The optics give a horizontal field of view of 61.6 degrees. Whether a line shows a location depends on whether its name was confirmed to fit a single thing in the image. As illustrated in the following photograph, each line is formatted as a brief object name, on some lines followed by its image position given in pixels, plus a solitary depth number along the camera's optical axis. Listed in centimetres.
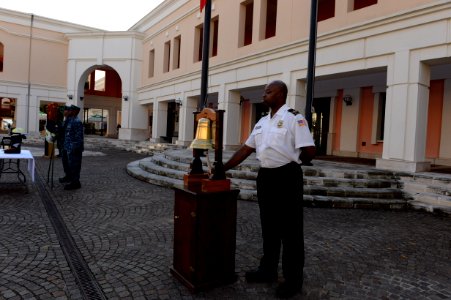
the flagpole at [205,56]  1065
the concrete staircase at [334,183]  784
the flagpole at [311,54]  950
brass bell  384
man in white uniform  345
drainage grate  352
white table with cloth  762
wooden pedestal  353
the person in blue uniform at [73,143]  851
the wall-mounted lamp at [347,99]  1559
